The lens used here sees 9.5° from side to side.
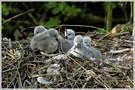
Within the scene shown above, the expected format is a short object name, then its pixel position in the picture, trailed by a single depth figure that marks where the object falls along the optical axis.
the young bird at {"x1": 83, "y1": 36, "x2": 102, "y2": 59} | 9.60
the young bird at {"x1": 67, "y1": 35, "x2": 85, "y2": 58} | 9.49
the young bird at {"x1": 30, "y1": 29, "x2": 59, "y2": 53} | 9.94
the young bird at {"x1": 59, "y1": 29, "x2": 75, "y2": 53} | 10.03
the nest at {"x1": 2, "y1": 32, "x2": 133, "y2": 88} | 8.99
